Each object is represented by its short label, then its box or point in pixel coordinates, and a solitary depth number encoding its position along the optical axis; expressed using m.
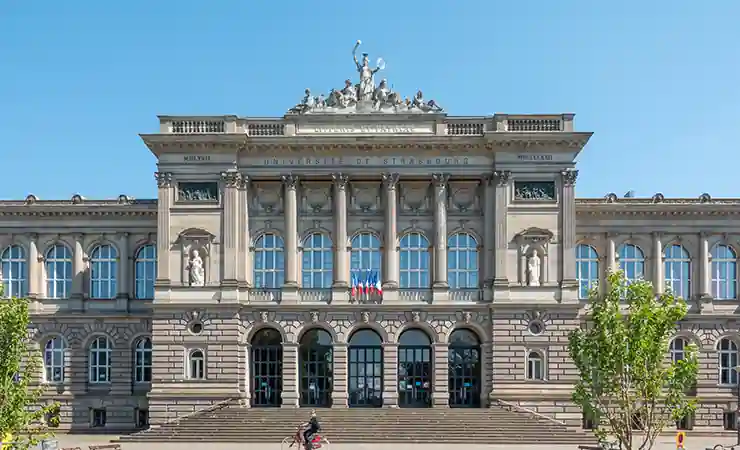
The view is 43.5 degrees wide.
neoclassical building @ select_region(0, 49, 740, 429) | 56.84
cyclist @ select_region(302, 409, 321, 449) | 41.66
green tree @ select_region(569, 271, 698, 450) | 33.78
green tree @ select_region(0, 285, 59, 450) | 30.73
